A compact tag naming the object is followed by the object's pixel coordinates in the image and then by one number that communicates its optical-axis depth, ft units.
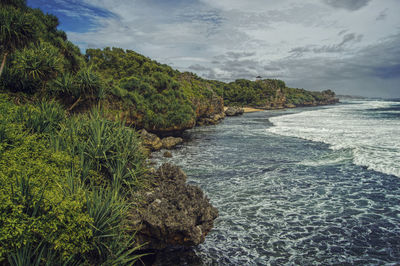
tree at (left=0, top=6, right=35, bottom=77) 38.70
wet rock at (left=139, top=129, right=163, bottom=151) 77.75
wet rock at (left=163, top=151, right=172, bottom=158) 69.64
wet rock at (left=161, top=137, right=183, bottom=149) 83.71
